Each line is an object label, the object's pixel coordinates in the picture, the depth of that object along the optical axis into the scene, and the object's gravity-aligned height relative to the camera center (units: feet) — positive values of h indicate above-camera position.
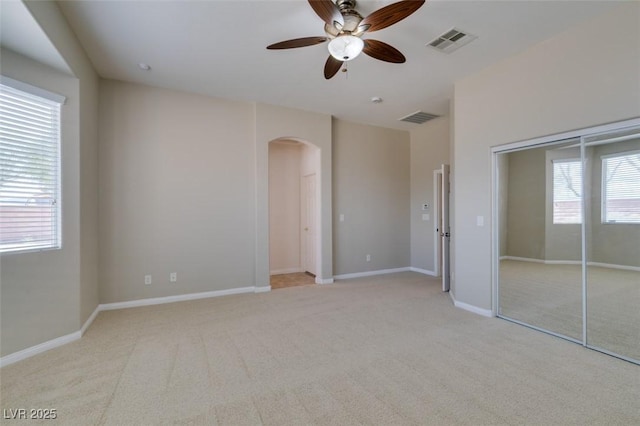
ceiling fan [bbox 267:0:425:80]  6.68 +4.84
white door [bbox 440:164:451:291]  15.42 -0.89
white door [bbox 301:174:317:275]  19.35 -0.70
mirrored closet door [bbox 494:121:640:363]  8.80 -0.92
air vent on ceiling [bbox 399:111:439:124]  17.15 +5.97
